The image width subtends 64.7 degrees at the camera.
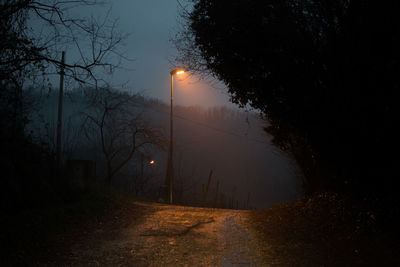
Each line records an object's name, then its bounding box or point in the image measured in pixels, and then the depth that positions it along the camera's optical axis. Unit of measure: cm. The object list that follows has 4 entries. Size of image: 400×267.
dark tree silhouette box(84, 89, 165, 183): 2252
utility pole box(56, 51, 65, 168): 1677
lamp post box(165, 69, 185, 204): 2150
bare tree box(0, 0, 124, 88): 704
